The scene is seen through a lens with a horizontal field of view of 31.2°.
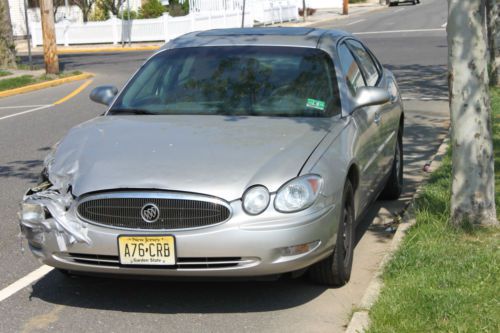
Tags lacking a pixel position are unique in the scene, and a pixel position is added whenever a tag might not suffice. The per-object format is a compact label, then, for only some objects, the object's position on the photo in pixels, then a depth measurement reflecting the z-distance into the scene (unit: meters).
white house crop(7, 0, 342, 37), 45.81
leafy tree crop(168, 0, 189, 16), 46.66
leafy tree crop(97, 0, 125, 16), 43.84
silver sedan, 4.92
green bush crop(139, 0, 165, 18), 44.03
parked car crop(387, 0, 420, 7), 63.73
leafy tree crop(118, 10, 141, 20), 43.42
